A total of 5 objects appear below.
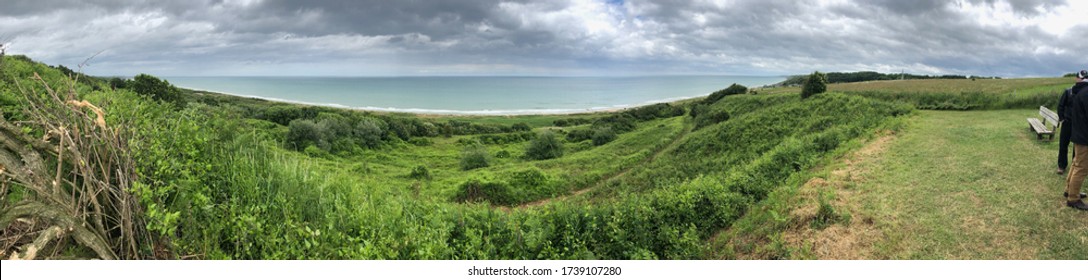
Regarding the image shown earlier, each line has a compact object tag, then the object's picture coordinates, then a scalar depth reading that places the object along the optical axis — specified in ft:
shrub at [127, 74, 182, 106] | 56.47
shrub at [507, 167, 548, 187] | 77.46
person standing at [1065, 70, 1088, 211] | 19.51
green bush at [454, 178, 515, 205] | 73.05
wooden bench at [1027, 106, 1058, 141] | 33.68
